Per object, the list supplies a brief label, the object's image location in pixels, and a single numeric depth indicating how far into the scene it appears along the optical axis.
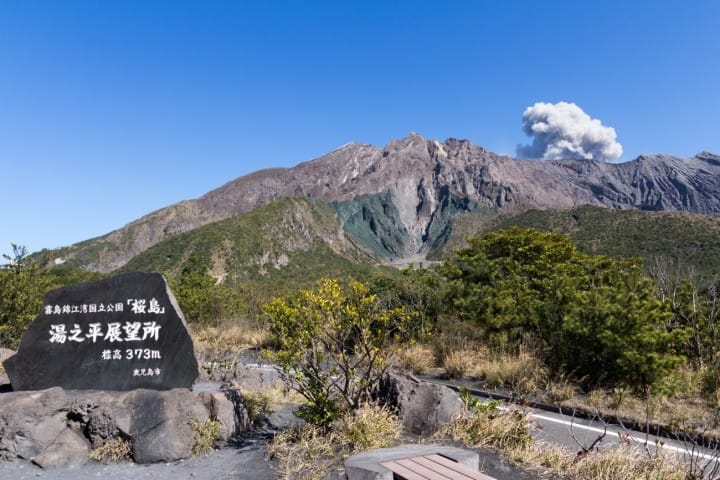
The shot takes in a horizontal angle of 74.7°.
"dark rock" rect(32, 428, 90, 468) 5.45
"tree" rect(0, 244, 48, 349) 10.63
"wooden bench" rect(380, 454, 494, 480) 3.39
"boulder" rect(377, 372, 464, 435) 5.68
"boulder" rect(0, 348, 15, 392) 6.65
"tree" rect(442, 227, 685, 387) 7.17
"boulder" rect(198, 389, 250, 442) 6.02
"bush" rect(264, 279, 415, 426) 5.39
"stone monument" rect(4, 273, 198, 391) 6.34
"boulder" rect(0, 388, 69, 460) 5.57
